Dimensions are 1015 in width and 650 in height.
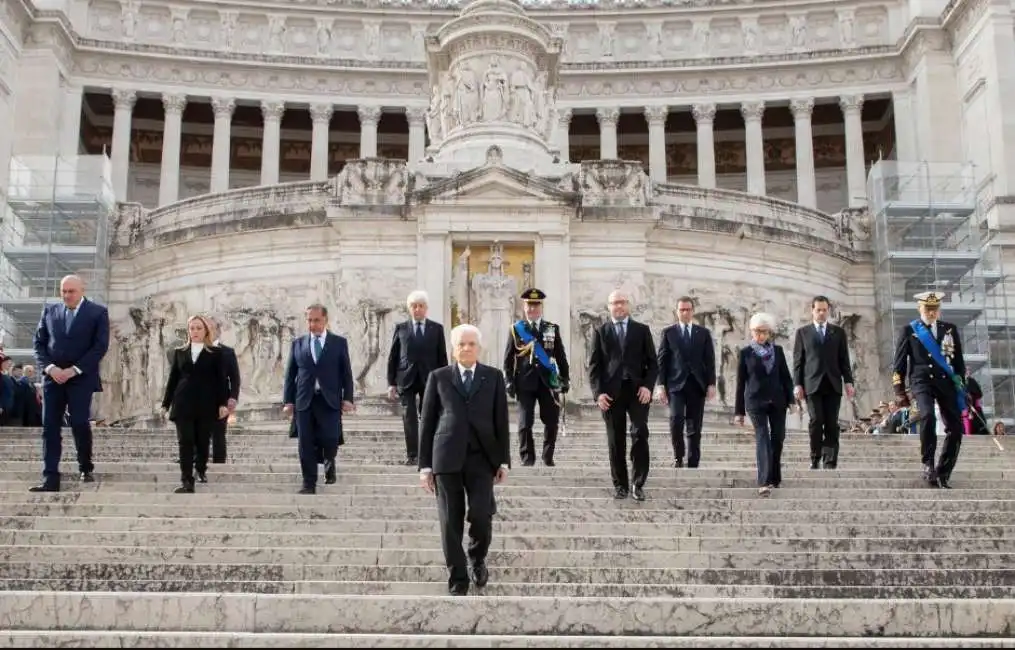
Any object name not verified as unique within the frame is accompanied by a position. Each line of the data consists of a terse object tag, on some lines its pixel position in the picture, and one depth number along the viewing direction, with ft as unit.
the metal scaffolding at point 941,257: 111.65
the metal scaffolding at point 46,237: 110.63
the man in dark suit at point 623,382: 40.16
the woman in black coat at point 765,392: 42.14
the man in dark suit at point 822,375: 47.66
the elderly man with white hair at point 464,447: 30.01
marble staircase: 26.99
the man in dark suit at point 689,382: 48.19
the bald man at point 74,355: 41.96
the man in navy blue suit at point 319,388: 42.70
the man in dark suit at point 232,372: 43.83
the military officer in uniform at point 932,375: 44.06
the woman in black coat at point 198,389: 42.27
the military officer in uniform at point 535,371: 48.03
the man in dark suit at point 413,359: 46.19
